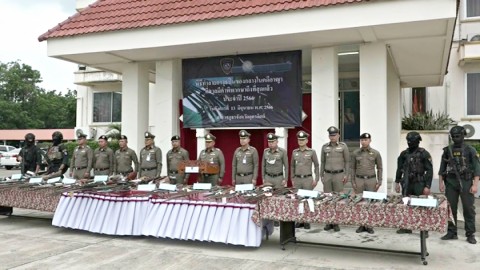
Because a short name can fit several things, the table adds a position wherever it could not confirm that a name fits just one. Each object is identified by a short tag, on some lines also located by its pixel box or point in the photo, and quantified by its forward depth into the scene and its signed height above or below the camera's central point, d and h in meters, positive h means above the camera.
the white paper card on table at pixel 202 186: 6.75 -0.72
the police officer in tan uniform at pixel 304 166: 7.38 -0.44
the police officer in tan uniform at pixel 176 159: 8.45 -0.36
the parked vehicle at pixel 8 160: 23.94 -1.07
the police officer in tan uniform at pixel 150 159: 8.64 -0.37
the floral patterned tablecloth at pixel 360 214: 4.96 -0.90
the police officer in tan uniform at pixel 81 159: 9.12 -0.39
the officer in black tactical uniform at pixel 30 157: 9.59 -0.37
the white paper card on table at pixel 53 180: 7.75 -0.71
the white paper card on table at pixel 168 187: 6.76 -0.73
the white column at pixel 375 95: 8.31 +0.89
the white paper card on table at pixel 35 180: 7.77 -0.71
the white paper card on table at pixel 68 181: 7.68 -0.72
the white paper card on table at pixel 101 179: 7.67 -0.68
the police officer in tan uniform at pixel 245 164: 7.80 -0.43
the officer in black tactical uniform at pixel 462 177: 6.40 -0.55
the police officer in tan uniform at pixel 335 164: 7.33 -0.40
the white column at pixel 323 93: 8.68 +0.96
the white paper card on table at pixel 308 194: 5.74 -0.71
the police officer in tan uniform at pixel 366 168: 7.17 -0.47
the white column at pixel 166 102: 10.01 +0.91
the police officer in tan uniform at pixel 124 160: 8.92 -0.40
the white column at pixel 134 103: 10.37 +0.90
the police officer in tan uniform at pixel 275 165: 7.54 -0.43
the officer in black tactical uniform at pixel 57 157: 9.23 -0.36
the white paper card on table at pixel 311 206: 5.44 -0.83
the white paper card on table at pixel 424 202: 4.97 -0.72
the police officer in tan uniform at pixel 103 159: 9.00 -0.39
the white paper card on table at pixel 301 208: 5.50 -0.86
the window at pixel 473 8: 16.25 +4.98
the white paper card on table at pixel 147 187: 6.79 -0.73
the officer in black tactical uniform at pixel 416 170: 6.68 -0.46
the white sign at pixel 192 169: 7.60 -0.51
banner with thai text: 8.94 +1.08
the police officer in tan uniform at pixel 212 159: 8.09 -0.35
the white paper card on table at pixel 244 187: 6.48 -0.71
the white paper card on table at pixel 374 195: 5.41 -0.70
